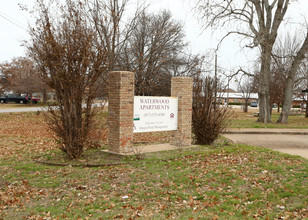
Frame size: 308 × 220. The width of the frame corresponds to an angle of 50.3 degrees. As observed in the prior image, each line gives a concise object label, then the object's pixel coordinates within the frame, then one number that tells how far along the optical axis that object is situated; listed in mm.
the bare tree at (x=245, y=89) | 50122
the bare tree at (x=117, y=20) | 18078
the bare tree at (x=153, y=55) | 21625
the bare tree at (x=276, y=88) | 38800
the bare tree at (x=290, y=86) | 25141
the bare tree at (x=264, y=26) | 24092
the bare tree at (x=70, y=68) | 8727
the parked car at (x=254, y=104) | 81550
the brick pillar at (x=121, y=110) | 9930
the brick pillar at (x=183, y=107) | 12000
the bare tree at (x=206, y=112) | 12531
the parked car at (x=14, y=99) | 48375
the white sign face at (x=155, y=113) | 10695
